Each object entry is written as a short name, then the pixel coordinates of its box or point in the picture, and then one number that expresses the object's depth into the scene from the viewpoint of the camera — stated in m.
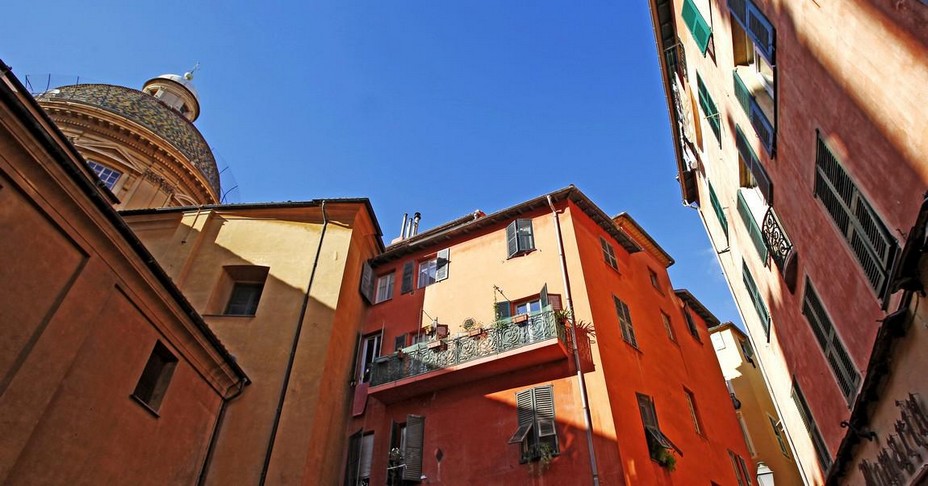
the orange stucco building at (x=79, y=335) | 8.30
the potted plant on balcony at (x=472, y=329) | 14.05
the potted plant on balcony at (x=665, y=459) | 12.39
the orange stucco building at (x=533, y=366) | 12.32
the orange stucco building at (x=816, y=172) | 5.55
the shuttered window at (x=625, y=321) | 14.93
